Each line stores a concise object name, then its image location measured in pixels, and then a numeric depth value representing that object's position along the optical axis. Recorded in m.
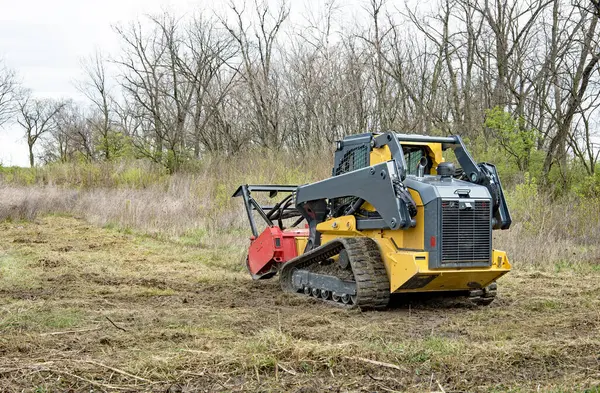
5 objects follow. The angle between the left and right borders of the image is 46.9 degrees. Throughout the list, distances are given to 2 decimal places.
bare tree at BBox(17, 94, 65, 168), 53.03
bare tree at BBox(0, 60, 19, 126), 45.42
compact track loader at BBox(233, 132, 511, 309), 6.88
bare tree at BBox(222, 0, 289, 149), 29.48
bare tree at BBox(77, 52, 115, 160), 37.91
